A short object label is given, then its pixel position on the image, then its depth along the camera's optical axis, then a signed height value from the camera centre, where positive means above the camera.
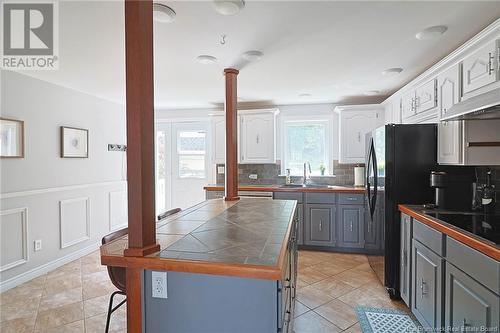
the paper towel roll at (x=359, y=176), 4.34 -0.24
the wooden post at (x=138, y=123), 1.25 +0.18
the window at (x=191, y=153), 5.24 +0.16
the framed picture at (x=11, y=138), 2.80 +0.25
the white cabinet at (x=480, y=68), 1.84 +0.67
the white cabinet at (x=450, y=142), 2.21 +0.16
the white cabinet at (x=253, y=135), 4.57 +0.44
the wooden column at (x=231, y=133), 2.92 +0.30
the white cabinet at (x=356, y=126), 4.24 +0.54
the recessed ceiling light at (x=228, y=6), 1.68 +0.96
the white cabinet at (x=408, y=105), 3.17 +0.67
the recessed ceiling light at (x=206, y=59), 2.62 +0.99
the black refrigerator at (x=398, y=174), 2.55 -0.12
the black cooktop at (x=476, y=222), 1.57 -0.41
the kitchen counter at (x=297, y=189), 3.93 -0.41
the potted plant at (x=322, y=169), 4.71 -0.14
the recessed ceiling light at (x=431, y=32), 2.04 +0.98
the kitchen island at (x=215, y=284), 1.14 -0.53
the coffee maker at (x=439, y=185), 2.24 -0.20
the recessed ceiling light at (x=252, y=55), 2.50 +0.98
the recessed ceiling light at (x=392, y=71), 3.01 +1.00
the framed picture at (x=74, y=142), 3.58 +0.26
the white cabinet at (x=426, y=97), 2.68 +0.66
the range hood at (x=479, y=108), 1.47 +0.31
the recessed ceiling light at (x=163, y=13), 1.75 +0.97
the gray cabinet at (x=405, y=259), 2.37 -0.88
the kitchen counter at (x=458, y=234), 1.37 -0.43
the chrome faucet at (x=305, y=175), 4.61 -0.24
